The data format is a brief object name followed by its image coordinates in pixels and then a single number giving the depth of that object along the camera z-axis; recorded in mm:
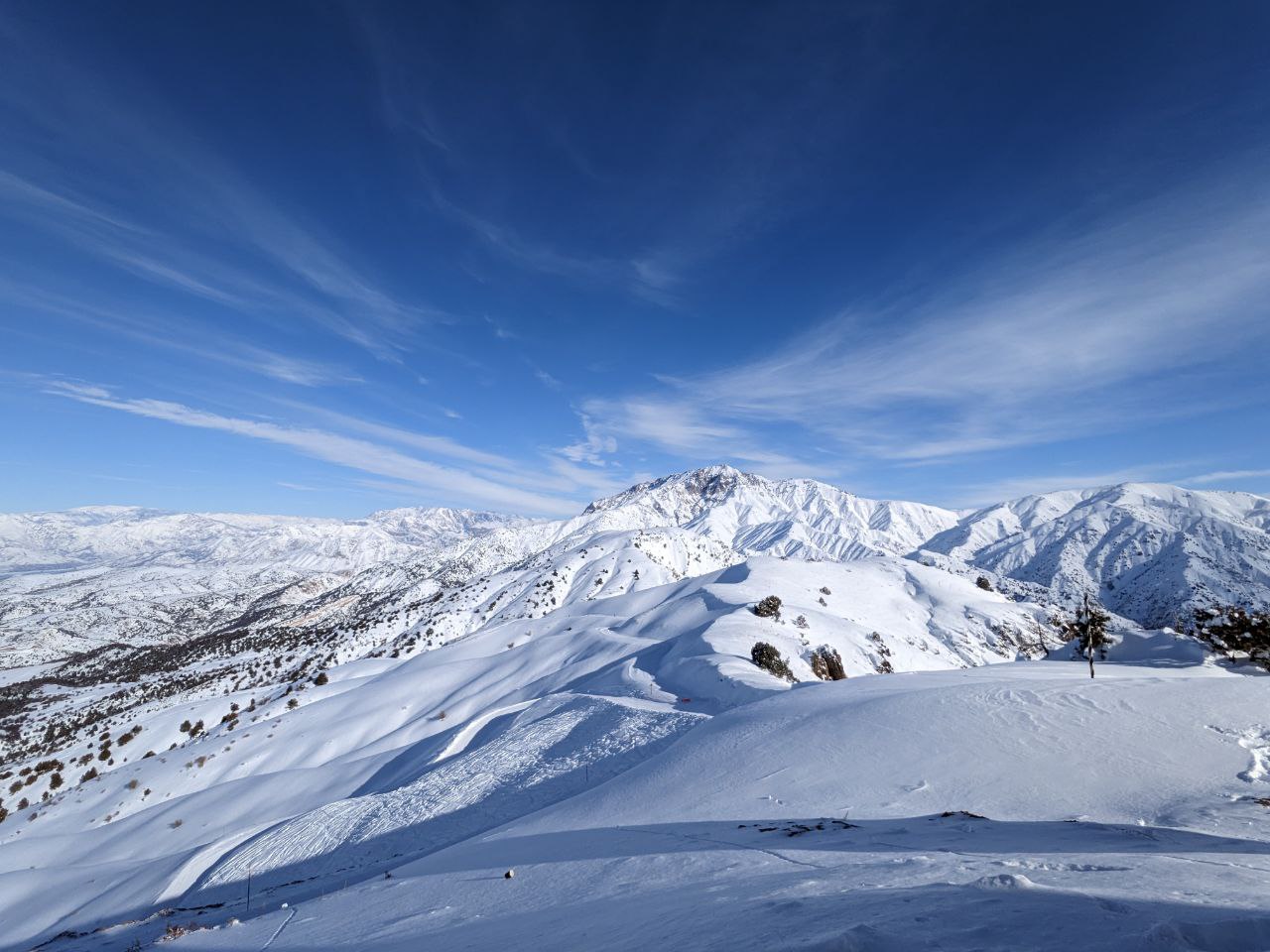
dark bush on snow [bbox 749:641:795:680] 32781
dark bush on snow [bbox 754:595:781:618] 42938
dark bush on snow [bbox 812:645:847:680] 35812
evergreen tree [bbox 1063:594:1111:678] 32625
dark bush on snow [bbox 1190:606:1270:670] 32762
